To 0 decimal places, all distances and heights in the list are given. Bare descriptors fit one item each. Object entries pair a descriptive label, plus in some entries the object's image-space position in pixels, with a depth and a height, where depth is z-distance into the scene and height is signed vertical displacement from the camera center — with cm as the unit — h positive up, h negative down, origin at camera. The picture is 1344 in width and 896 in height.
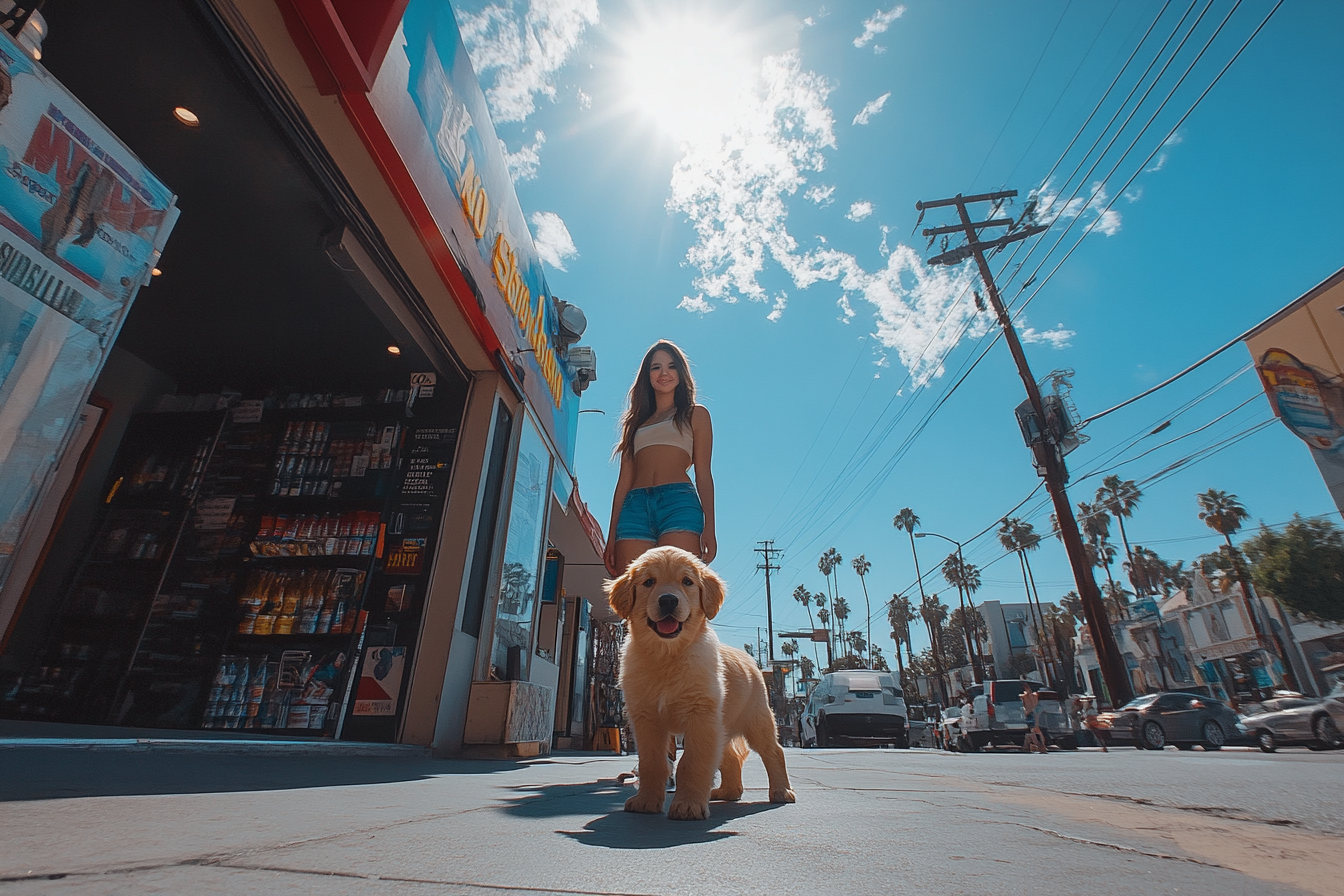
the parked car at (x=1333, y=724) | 1129 +29
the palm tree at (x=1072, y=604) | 6219 +1234
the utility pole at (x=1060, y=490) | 1532 +604
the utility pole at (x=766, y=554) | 6619 +1759
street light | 4438 +498
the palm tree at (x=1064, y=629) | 6019 +979
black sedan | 1452 +38
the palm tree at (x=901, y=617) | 7481 +1345
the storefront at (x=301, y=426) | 392 +292
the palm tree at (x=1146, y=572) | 5538 +1379
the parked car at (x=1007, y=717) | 1466 +43
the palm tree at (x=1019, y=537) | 5500 +1689
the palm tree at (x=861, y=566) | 8000 +2007
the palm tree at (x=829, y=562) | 8225 +2107
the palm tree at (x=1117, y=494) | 4919 +1771
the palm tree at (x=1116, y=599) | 5473 +1165
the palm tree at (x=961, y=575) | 4691 +1401
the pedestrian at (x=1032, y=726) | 1334 +22
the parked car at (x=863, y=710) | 1636 +59
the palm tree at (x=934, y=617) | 6638 +1229
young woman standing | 370 +156
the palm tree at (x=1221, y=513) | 4228 +1447
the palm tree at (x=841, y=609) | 8731 +1623
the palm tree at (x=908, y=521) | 6644 +2123
